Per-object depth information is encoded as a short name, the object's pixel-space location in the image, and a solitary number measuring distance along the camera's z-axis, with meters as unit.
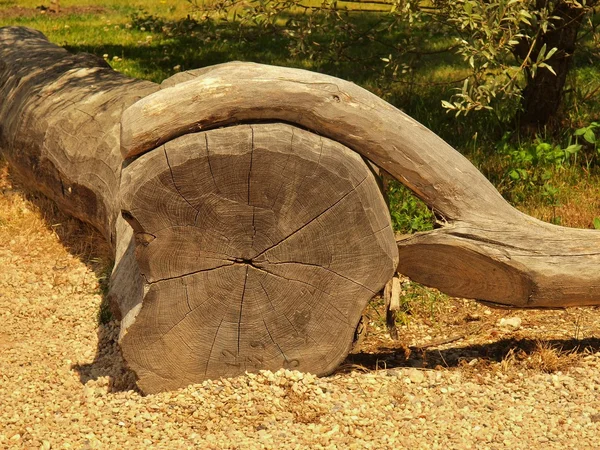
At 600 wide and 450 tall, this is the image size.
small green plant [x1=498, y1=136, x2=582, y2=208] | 5.71
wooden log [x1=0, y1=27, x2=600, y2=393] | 3.51
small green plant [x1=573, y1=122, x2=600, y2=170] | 5.76
